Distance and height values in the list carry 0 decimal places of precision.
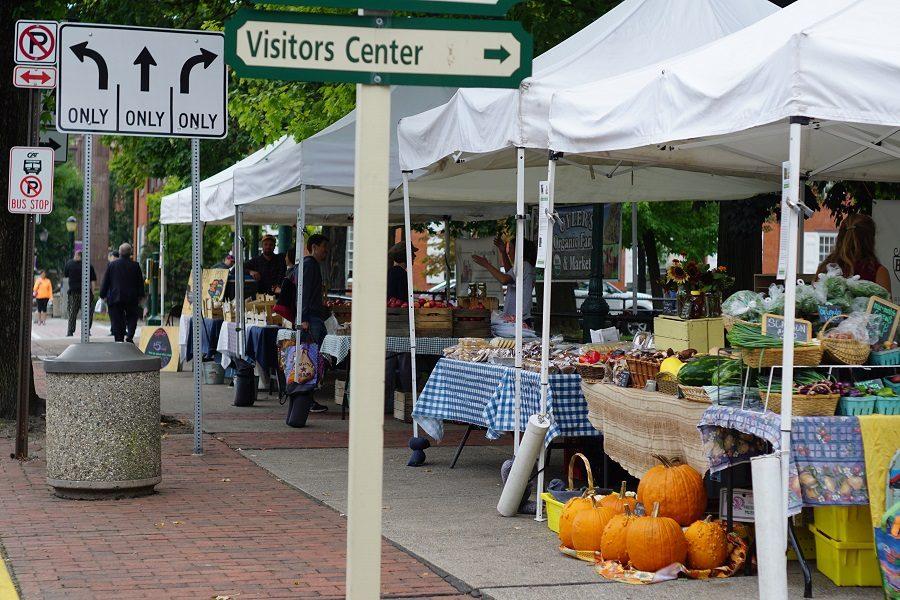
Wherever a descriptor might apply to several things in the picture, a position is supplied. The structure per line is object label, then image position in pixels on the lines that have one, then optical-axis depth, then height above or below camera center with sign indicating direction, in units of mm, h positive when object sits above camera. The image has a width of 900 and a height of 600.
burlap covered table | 7074 -879
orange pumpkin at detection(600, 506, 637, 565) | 6750 -1413
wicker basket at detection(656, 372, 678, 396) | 7460 -618
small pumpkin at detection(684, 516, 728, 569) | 6637 -1414
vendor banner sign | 14805 +484
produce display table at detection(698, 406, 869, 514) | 6008 -845
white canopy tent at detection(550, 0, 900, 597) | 5469 +947
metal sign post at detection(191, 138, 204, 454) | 10656 -69
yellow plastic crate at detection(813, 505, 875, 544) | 6277 -1208
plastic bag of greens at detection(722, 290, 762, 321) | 6598 -111
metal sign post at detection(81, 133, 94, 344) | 10266 +328
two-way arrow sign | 10847 +1701
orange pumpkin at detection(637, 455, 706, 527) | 6949 -1185
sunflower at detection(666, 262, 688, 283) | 8719 +72
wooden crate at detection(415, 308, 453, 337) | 13008 -476
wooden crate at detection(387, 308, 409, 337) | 13102 -477
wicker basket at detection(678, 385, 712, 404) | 6891 -622
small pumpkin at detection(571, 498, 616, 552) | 6977 -1399
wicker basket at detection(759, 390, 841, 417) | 6070 -587
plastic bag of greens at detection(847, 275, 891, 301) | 6867 -9
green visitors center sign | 3734 +695
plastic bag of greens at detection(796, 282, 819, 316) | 6625 -81
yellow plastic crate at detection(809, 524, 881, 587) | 6289 -1421
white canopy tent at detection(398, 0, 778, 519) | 8195 +1304
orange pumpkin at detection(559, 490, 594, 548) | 7129 -1354
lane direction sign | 9844 +1556
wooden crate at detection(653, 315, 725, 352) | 8047 -329
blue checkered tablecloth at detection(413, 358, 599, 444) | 8602 -903
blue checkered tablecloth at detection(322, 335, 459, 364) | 12719 -718
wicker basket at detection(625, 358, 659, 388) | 7805 -564
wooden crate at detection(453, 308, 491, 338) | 13125 -474
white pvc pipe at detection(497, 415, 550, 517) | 7910 -1191
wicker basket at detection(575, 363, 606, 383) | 8438 -626
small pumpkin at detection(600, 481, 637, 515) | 7094 -1280
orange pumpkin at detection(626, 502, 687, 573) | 6570 -1393
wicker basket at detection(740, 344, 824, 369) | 6203 -358
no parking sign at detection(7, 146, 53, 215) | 11023 +799
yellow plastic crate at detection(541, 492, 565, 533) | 7645 -1433
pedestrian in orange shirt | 40878 -835
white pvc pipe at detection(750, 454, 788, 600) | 5488 -1115
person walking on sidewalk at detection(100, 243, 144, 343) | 21719 -342
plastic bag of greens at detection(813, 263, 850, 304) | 6759 +2
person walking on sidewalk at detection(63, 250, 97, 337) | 28942 -448
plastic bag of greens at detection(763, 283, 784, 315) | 6547 -94
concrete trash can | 8531 -1046
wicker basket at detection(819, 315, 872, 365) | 6309 -323
